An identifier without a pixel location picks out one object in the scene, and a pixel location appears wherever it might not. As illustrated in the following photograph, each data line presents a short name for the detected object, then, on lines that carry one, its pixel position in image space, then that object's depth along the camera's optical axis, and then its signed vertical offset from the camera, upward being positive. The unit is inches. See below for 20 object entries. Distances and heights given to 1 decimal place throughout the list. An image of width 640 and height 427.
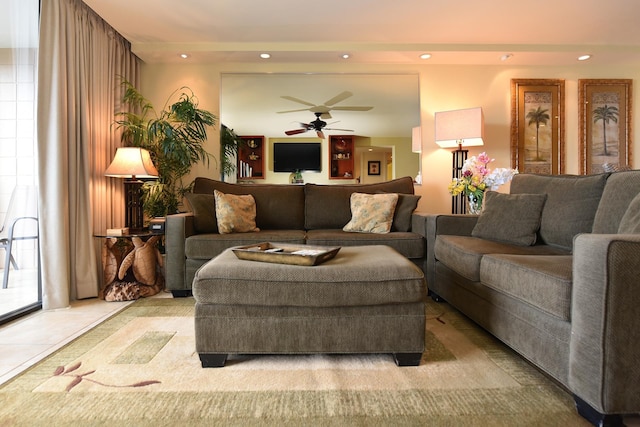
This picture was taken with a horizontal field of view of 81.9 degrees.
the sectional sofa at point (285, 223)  108.7 -4.1
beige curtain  96.4 +21.1
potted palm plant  129.3 +26.6
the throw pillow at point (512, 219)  90.4 -2.8
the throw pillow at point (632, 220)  55.4 -2.1
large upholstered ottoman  60.7 -17.1
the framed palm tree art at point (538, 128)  154.9 +33.8
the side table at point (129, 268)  107.6 -16.5
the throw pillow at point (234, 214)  116.2 -0.6
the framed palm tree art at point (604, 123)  156.0 +35.6
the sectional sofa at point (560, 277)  43.5 -10.7
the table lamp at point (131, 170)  114.3 +13.5
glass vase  119.2 +1.9
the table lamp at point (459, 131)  135.8 +29.2
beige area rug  48.3 -26.8
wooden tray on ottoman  63.2 -7.7
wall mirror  152.4 +42.2
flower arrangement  116.4 +9.4
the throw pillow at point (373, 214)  119.9 -1.2
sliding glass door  87.4 +14.1
